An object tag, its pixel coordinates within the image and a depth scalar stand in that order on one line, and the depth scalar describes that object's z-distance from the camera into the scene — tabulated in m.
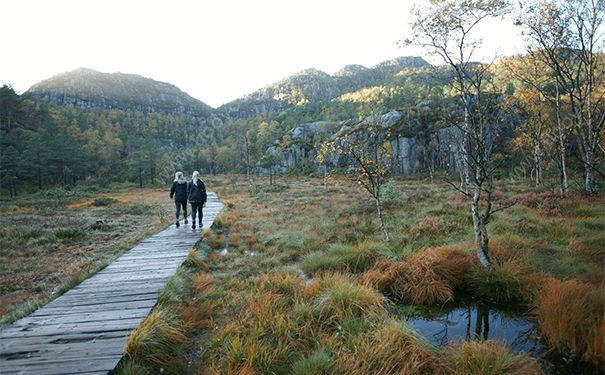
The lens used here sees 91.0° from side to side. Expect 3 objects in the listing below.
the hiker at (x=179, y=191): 11.20
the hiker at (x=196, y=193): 10.90
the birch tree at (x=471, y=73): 6.24
